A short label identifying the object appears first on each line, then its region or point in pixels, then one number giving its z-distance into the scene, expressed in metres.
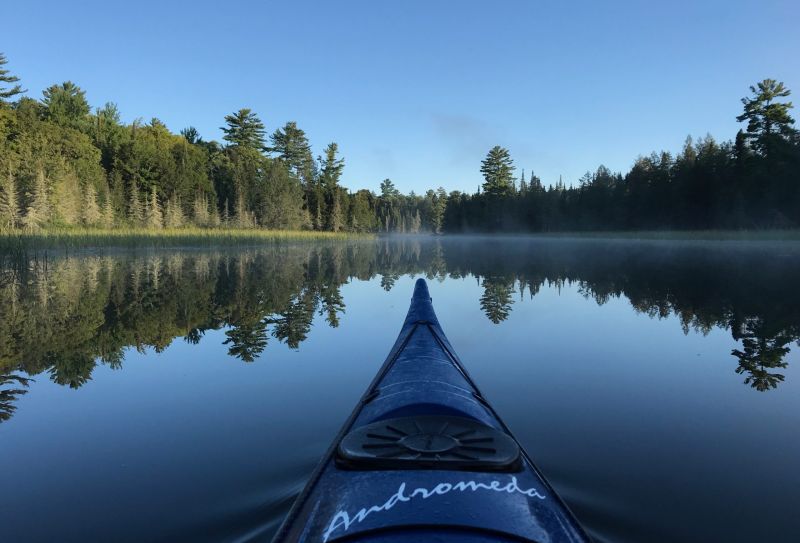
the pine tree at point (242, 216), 42.19
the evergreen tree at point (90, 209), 29.89
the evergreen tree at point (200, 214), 38.41
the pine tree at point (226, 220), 41.31
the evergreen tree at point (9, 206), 23.09
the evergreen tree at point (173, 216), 35.69
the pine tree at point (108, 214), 31.88
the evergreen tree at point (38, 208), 24.05
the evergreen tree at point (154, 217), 34.03
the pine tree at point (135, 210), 35.09
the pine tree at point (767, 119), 33.59
